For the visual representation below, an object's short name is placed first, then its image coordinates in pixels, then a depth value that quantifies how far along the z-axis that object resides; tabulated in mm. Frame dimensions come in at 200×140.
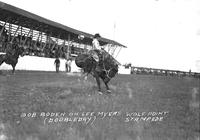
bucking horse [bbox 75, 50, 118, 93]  9914
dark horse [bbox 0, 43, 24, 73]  16891
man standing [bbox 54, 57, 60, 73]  25609
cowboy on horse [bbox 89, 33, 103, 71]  9675
